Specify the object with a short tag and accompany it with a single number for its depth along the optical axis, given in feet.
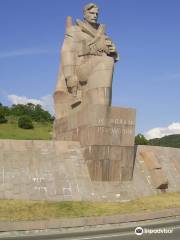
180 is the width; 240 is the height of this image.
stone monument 45.80
